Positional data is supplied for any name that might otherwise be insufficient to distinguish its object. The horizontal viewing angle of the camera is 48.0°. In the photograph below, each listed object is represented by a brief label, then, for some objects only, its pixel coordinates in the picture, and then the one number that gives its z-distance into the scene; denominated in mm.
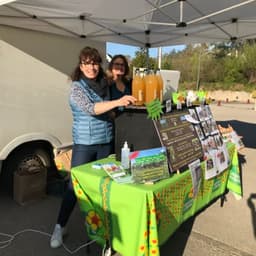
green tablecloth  1880
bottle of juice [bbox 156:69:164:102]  2289
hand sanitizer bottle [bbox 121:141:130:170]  2164
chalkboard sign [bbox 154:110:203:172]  2203
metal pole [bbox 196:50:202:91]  30275
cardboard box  3639
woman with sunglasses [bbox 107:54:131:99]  2836
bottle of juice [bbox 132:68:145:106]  2268
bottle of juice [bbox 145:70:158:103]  2262
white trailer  3404
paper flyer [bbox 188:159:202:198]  2343
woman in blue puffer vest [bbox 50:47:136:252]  2369
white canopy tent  3451
